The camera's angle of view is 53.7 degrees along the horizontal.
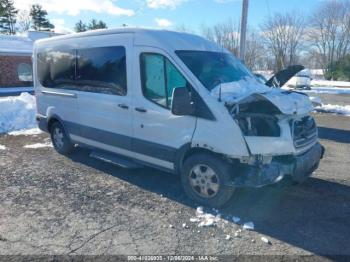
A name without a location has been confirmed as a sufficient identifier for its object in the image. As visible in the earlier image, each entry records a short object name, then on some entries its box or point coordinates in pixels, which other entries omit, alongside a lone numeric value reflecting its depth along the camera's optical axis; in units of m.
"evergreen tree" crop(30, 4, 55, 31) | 55.41
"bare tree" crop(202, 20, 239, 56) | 33.81
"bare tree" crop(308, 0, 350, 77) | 53.47
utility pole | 11.09
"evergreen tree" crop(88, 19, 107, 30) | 50.55
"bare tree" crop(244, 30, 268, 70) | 42.12
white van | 4.47
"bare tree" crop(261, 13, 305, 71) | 50.72
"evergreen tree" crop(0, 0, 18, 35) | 53.92
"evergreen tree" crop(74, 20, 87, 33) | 53.19
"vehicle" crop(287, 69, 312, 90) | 28.44
